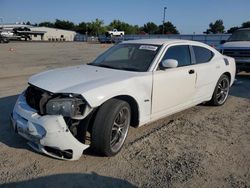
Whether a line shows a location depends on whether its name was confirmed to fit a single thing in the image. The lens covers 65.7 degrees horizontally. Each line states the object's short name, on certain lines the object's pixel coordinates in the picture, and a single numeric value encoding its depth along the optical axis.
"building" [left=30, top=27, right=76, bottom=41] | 61.94
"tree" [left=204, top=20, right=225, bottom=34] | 68.67
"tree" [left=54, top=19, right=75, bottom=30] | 86.22
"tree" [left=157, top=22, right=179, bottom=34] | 64.56
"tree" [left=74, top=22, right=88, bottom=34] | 76.74
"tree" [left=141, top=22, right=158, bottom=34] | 73.81
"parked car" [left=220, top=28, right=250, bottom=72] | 6.88
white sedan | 2.39
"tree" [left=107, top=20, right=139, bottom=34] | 71.57
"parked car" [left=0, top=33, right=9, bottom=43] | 29.62
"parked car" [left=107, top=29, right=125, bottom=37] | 49.28
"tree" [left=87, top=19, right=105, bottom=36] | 66.93
